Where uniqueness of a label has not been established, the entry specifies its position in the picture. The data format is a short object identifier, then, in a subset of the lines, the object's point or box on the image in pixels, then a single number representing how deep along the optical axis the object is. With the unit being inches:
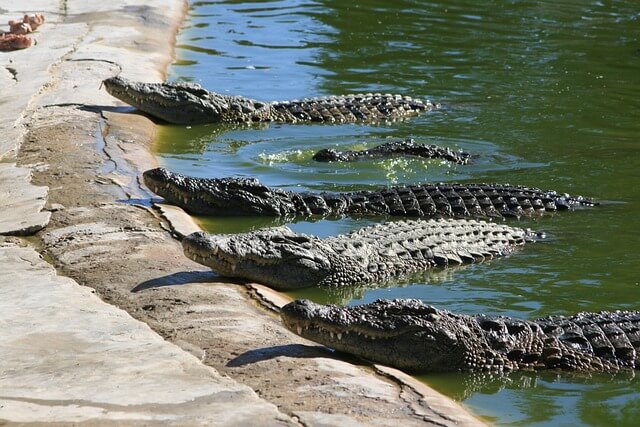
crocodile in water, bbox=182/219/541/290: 549.3
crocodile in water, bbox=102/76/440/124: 1004.6
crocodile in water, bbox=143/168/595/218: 729.6
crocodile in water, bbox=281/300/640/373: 448.1
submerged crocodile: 879.7
